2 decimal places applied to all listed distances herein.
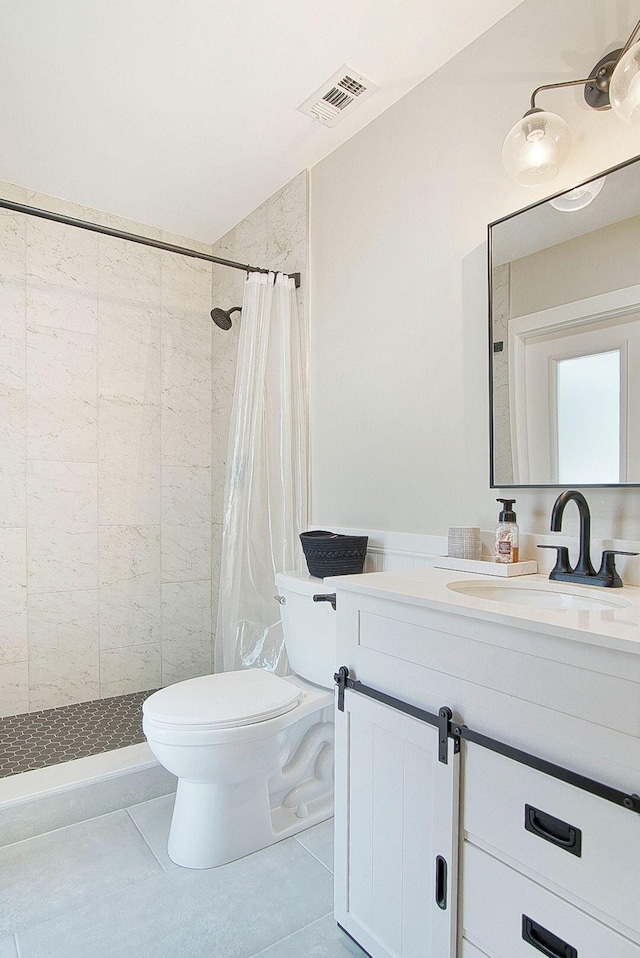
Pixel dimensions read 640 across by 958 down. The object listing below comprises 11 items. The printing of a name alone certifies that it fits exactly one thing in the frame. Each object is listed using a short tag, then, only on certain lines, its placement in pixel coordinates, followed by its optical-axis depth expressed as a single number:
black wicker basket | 1.97
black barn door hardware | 0.82
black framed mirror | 1.33
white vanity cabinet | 0.84
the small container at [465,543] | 1.58
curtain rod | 1.89
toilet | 1.58
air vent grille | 1.87
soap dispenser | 1.48
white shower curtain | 2.34
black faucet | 1.27
